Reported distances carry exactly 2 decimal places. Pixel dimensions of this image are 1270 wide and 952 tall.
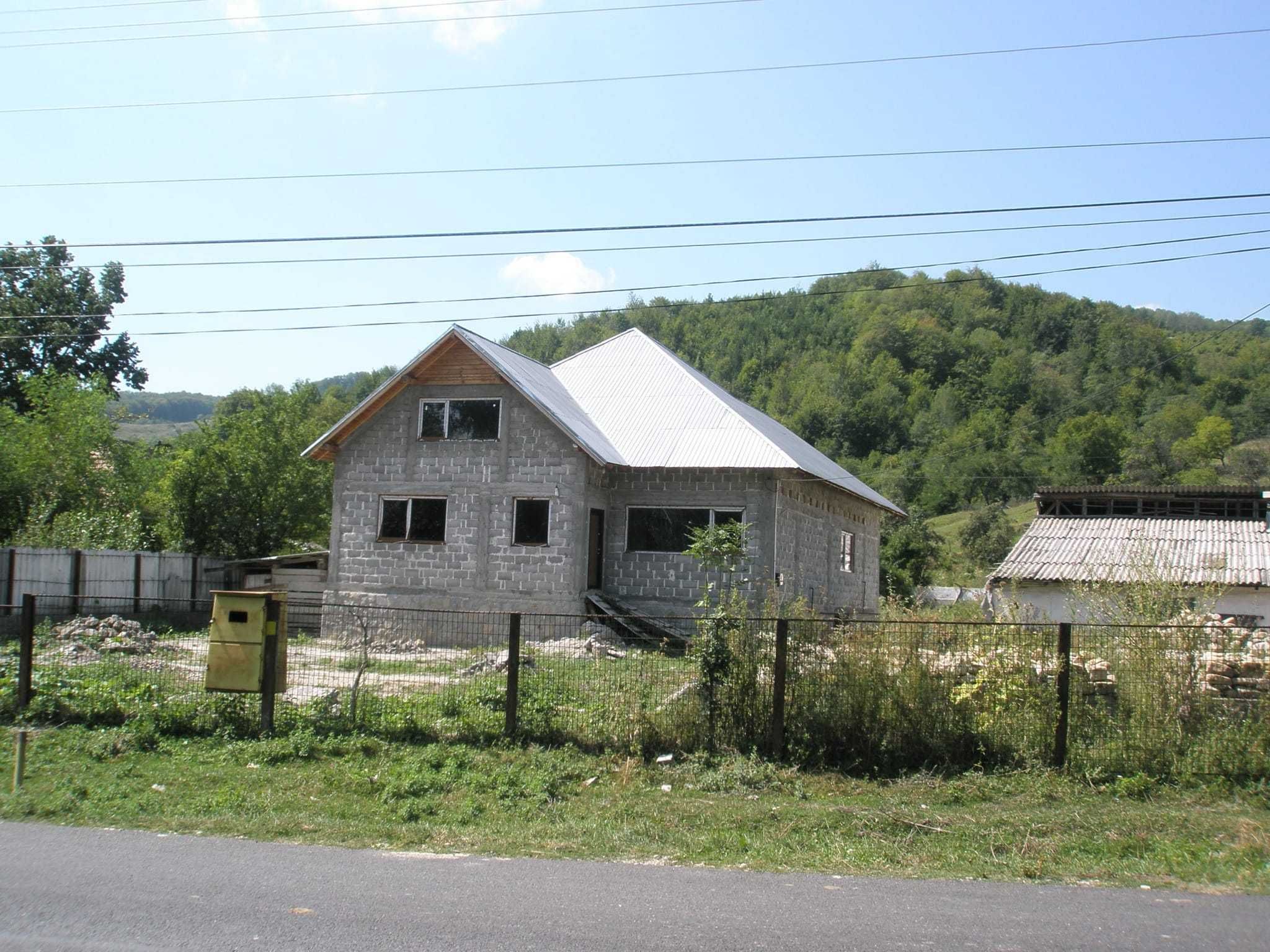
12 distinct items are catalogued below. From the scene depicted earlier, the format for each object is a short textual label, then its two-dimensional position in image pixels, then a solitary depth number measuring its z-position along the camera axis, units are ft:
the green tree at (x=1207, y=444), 202.18
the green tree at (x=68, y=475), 84.99
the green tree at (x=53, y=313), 154.51
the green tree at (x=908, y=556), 161.17
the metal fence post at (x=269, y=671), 35.83
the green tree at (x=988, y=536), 197.88
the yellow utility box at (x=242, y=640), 35.99
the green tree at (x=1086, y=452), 213.25
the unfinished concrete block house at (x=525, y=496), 71.97
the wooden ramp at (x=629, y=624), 70.77
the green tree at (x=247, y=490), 102.17
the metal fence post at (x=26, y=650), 37.83
